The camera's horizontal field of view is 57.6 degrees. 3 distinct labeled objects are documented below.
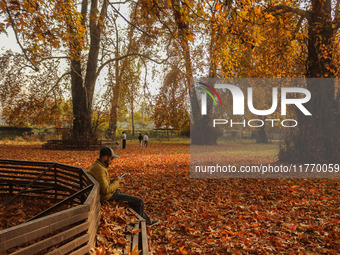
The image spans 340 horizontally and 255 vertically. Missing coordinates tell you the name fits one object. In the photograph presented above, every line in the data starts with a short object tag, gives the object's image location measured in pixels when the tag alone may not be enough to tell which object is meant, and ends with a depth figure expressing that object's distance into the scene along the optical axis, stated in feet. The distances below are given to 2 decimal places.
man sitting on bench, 18.30
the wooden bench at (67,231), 8.61
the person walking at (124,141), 83.23
